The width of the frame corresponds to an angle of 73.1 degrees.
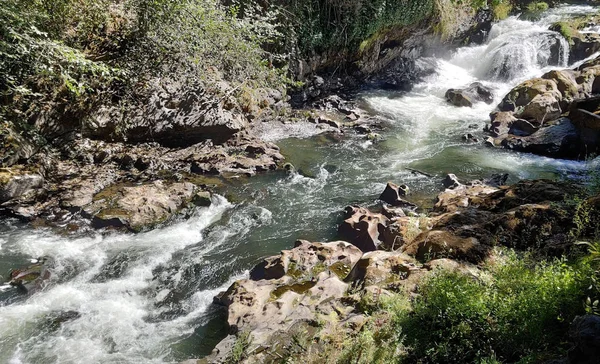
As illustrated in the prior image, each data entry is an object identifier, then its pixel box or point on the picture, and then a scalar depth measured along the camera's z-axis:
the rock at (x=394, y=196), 9.53
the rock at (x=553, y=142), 12.49
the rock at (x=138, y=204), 8.23
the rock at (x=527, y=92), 15.70
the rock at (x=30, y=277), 6.46
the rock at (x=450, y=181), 10.48
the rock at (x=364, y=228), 7.73
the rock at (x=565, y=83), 15.91
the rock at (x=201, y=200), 9.22
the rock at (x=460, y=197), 8.45
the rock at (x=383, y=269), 5.28
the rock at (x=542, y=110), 14.48
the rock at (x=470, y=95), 17.38
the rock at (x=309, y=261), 6.59
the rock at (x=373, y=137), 13.69
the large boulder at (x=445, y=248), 5.52
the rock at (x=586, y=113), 12.22
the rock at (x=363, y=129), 14.24
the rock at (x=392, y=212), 8.73
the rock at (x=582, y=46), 19.88
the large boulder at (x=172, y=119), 10.47
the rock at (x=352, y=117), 15.29
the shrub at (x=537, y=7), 25.64
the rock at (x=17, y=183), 8.23
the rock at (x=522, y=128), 14.05
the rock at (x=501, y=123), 14.41
